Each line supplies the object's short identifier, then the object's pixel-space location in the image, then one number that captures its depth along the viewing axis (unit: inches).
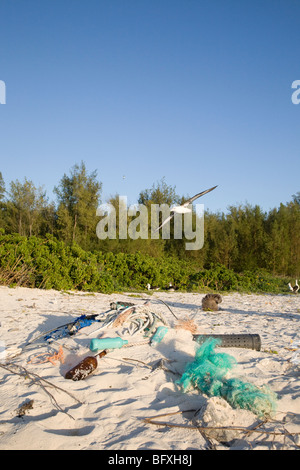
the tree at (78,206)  717.3
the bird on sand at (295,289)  487.5
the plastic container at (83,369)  110.9
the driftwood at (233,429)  81.0
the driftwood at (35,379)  97.2
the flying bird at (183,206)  368.7
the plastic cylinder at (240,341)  152.3
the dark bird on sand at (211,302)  288.9
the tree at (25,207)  781.3
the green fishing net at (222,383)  90.7
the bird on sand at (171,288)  478.2
